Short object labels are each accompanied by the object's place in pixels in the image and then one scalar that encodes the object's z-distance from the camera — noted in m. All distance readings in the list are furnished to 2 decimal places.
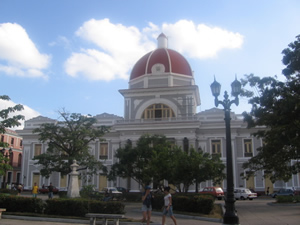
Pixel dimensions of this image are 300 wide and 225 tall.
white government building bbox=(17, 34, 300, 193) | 38.84
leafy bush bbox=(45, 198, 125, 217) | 13.77
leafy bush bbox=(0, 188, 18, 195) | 27.08
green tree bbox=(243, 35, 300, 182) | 17.30
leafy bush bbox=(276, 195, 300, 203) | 22.70
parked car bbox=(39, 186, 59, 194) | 40.66
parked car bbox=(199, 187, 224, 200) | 30.17
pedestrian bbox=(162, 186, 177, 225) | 11.29
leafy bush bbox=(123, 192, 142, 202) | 27.37
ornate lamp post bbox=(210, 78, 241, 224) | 10.23
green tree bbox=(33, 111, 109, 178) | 27.02
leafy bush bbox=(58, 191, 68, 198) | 23.50
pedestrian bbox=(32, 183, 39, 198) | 24.56
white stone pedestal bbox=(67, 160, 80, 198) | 19.94
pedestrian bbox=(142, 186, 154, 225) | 11.76
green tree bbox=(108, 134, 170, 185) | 28.42
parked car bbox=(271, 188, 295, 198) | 31.33
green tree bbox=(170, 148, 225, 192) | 22.00
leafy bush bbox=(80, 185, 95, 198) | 20.49
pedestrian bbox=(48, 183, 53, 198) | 23.88
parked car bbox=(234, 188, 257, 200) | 31.22
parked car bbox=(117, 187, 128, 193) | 36.03
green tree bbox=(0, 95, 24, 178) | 17.36
